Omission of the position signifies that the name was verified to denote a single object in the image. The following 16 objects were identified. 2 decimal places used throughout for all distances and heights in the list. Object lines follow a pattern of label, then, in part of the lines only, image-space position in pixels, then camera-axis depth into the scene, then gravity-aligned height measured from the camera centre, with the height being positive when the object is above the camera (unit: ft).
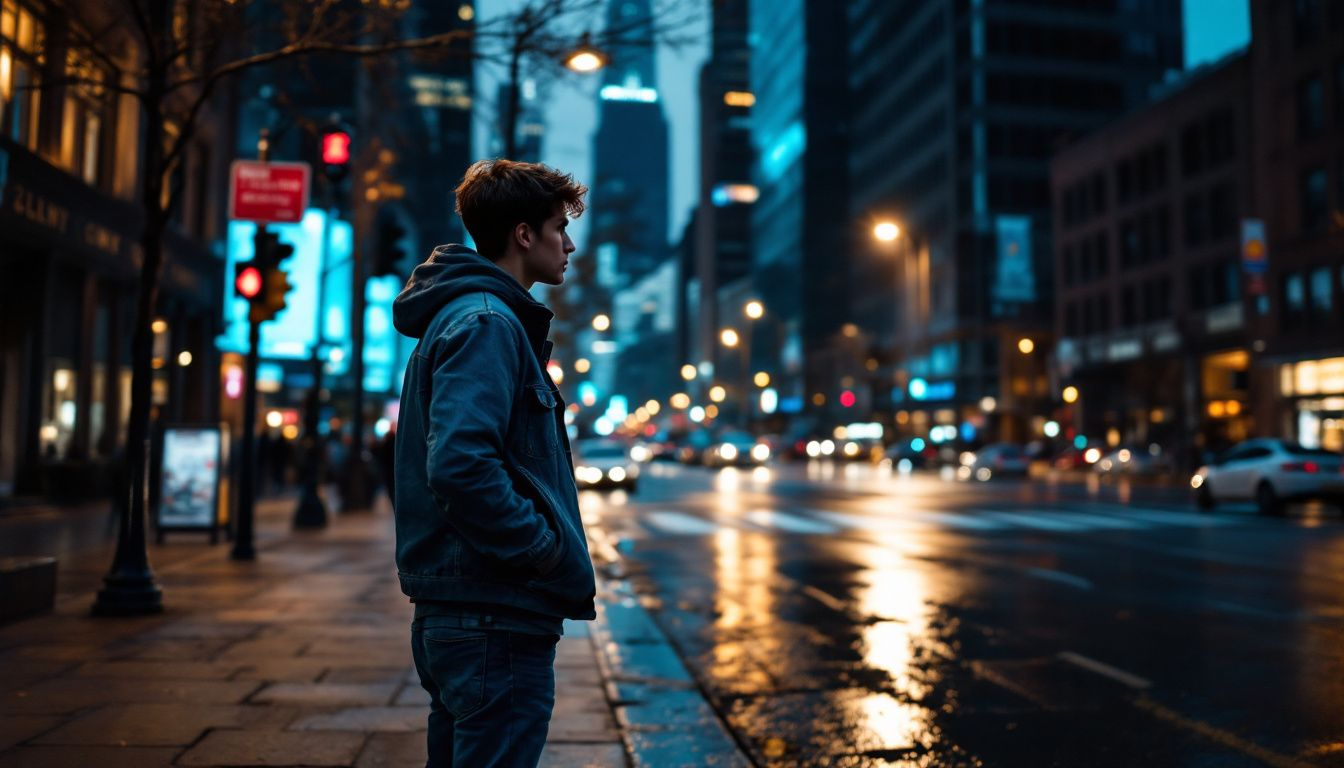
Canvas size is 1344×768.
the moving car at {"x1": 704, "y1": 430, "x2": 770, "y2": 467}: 195.31 +0.60
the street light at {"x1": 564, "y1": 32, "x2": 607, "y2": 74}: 34.88 +12.81
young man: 8.77 -0.32
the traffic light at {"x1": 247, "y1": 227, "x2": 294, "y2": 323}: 42.65 +6.02
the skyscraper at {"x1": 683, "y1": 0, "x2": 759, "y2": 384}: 586.04 +130.07
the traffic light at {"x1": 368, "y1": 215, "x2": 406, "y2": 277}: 65.92 +11.03
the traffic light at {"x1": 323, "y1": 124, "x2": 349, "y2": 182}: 50.72 +12.53
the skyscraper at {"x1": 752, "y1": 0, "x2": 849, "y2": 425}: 394.52 +85.67
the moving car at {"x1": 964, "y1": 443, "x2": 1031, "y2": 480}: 151.94 -0.81
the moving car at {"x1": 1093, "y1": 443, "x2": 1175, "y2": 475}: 144.66 -0.56
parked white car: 73.51 -1.11
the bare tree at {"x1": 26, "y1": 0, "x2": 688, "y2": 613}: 31.22 +10.97
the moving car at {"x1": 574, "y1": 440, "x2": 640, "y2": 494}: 114.93 -1.43
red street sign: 42.73 +9.19
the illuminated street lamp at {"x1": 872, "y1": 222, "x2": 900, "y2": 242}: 135.95 +25.38
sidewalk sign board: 50.49 -1.11
